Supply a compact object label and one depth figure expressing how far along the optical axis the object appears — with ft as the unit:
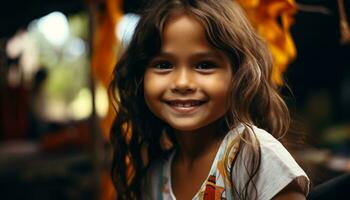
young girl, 3.43
